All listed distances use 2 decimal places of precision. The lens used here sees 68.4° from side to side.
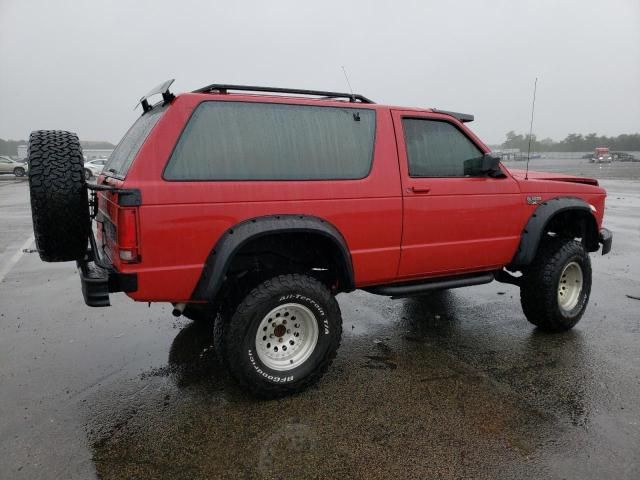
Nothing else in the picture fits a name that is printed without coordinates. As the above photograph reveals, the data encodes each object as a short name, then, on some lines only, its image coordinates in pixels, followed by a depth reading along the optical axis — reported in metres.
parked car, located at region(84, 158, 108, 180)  28.02
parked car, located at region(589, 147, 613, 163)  49.77
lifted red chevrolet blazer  2.80
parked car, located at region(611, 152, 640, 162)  56.72
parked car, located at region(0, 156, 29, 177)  33.69
